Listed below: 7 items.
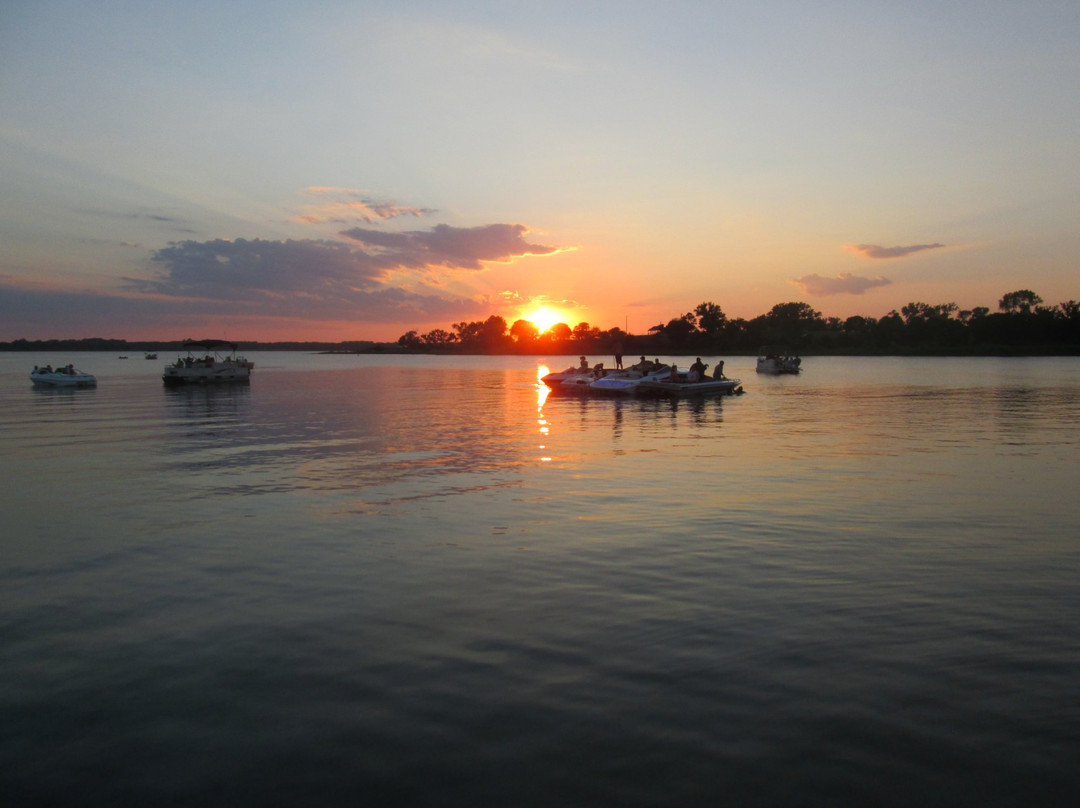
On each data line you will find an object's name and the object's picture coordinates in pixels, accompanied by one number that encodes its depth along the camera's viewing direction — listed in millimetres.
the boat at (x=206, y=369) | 68438
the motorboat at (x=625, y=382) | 51781
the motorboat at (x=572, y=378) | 57562
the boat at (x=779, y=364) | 98625
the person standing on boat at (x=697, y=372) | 54094
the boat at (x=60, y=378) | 64250
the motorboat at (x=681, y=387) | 52125
